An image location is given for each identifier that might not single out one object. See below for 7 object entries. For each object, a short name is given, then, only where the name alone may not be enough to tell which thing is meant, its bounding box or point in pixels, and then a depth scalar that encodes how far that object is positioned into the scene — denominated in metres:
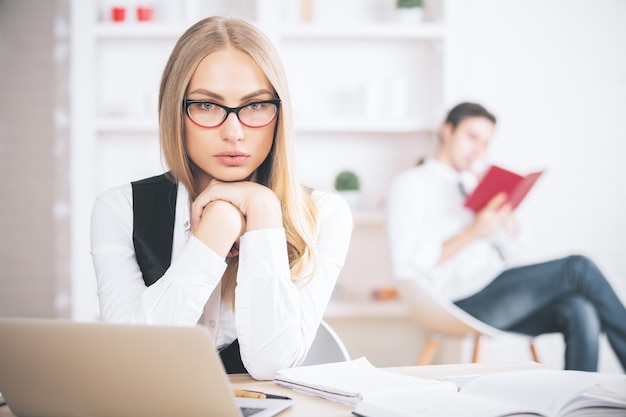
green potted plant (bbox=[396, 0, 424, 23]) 3.50
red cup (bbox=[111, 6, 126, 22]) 3.44
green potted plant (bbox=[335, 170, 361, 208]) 3.48
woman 1.19
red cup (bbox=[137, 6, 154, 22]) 3.46
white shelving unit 3.36
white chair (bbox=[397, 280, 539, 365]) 2.74
